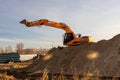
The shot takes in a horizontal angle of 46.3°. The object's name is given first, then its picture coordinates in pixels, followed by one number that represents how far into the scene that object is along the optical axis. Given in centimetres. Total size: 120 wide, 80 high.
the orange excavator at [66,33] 1595
